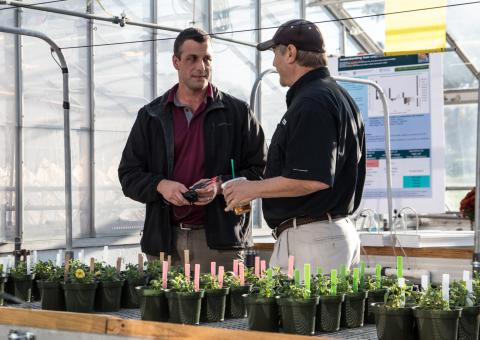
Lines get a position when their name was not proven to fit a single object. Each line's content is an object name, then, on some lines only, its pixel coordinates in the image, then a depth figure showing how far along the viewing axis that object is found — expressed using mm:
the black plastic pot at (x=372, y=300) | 2375
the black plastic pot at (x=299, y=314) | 2195
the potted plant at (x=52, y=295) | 2691
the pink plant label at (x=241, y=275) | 2557
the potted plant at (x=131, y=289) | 2729
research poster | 6629
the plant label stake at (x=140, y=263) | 2816
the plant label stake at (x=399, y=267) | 2389
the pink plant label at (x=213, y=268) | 2572
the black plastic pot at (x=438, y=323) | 2018
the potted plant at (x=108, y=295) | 2684
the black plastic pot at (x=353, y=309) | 2322
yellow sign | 6699
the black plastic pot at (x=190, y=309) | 2375
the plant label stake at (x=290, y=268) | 2451
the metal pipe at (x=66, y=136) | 4578
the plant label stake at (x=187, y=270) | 2526
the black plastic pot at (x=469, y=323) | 2070
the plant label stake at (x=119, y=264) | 2861
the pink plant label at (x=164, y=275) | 2479
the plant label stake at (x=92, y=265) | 2779
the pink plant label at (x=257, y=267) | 2642
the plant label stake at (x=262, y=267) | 2674
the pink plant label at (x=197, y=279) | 2432
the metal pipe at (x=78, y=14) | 8031
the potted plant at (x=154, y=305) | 2396
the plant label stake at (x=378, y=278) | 2428
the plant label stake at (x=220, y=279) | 2521
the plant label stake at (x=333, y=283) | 2330
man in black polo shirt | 2693
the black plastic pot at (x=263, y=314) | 2227
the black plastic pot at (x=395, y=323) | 2062
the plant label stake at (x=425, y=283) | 2150
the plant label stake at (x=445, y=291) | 2096
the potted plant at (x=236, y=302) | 2471
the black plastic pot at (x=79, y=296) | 2652
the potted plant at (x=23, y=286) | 2883
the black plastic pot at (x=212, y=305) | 2420
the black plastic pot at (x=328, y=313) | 2263
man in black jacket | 3361
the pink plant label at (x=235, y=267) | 2625
